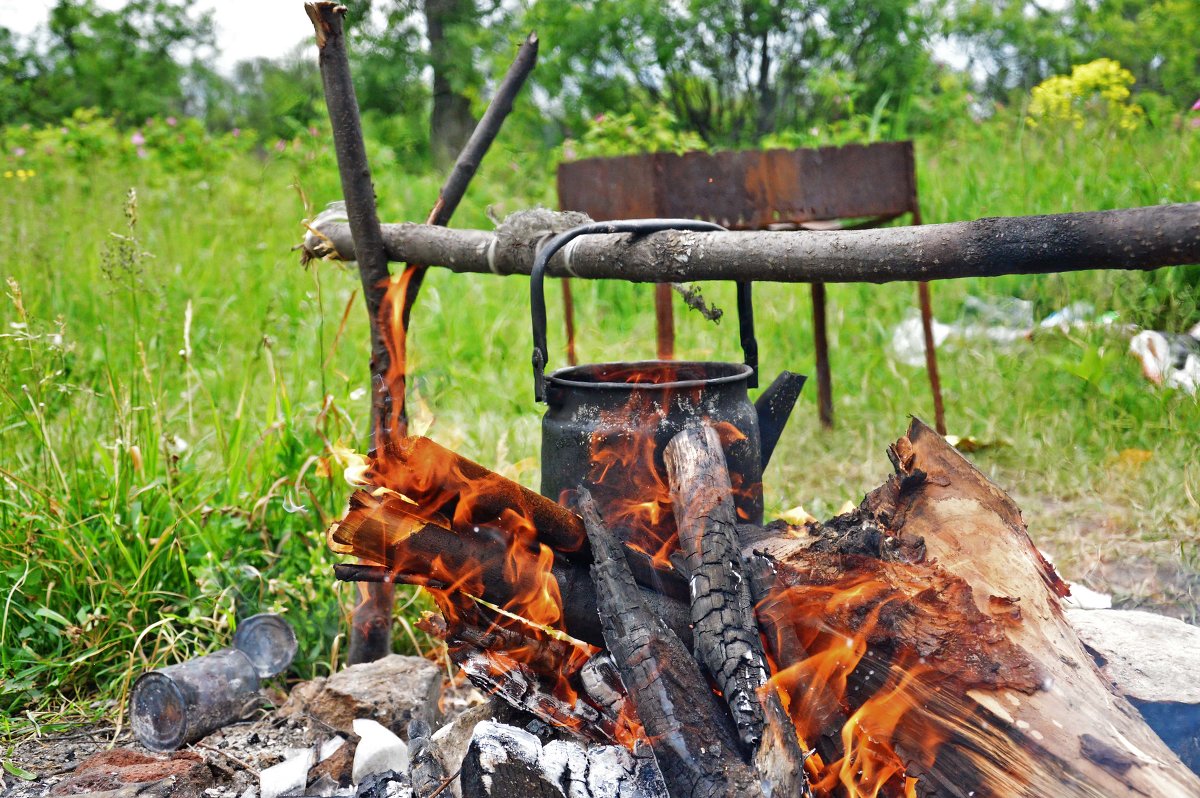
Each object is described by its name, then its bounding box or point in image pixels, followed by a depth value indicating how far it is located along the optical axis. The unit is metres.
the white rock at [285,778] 2.02
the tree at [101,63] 15.58
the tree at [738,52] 10.42
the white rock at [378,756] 2.09
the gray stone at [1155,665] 1.89
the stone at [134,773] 2.04
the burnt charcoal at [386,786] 1.82
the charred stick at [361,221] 2.21
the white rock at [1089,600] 2.75
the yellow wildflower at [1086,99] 7.05
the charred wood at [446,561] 1.76
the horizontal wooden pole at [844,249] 1.33
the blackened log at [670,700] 1.57
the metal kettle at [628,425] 2.01
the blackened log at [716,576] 1.64
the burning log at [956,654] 1.47
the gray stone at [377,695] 2.29
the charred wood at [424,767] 1.85
